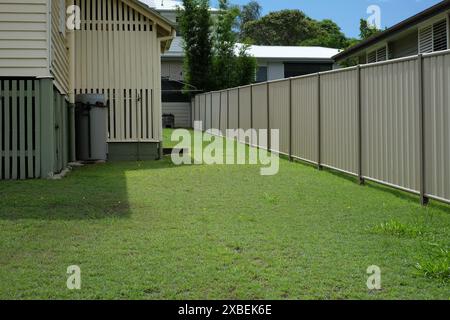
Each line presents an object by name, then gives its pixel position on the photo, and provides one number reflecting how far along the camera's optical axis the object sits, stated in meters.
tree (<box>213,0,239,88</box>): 36.16
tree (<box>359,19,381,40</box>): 41.31
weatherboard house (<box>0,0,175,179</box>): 11.22
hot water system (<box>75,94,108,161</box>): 15.23
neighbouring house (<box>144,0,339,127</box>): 37.22
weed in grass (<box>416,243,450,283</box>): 4.93
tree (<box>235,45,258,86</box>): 36.56
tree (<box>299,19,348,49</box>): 64.88
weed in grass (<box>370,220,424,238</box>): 6.50
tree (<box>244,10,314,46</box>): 73.81
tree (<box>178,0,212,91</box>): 35.72
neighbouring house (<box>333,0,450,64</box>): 17.66
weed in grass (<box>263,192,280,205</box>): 8.75
